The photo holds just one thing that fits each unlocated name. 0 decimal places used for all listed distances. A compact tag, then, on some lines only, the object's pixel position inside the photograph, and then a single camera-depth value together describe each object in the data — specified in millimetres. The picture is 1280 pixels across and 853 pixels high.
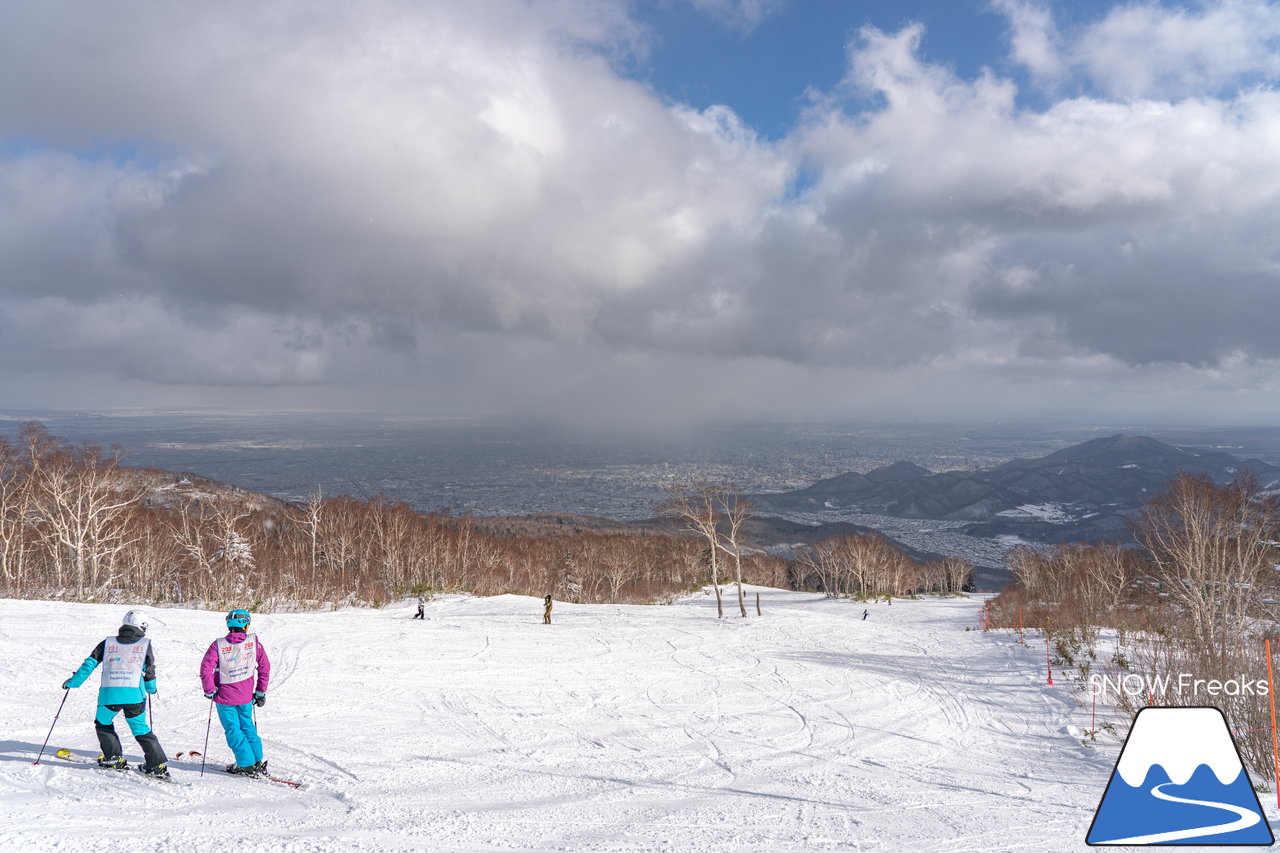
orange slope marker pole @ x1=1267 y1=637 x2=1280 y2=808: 7324
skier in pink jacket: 7281
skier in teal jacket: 7074
